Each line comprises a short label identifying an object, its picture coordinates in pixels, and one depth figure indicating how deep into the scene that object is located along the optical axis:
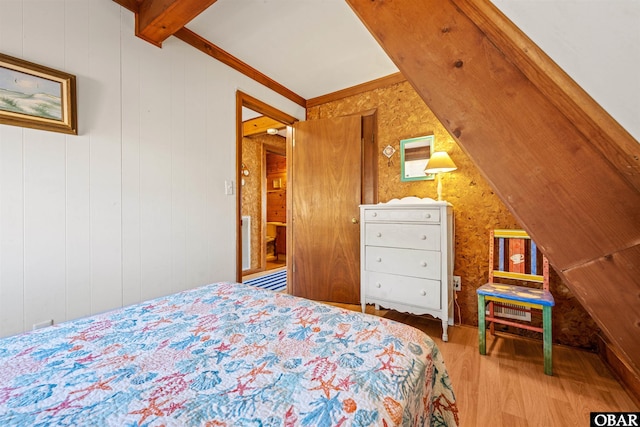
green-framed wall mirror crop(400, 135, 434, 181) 2.55
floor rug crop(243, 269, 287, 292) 3.68
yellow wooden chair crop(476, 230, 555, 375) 1.68
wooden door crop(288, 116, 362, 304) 2.86
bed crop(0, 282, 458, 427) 0.55
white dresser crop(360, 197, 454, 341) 2.05
